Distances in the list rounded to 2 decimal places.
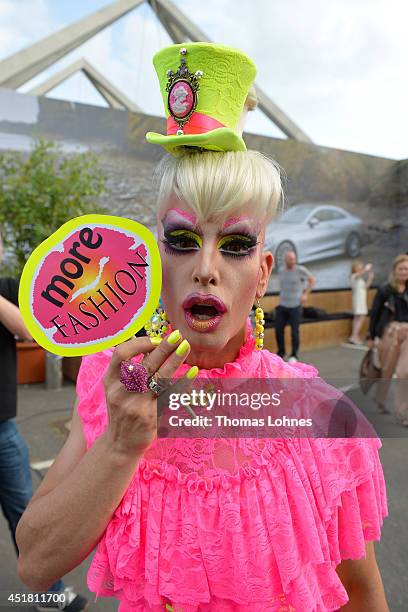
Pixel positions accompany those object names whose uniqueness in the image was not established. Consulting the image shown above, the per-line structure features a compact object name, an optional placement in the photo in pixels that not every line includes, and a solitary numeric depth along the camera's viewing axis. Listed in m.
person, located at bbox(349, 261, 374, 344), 9.41
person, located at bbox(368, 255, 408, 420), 4.07
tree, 5.75
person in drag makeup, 0.84
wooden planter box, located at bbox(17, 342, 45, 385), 5.95
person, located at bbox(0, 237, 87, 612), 2.12
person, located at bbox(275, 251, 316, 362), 6.45
